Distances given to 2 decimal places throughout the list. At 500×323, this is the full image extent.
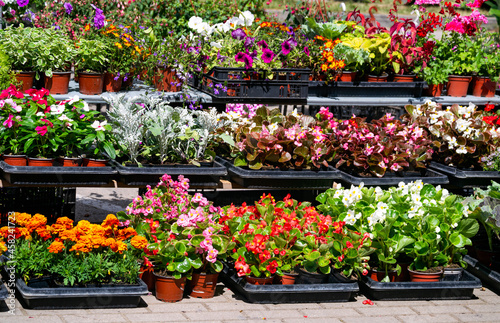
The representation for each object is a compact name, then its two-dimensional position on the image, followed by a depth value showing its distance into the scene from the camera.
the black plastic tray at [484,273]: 4.47
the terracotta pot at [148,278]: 4.02
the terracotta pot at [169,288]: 3.90
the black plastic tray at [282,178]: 4.55
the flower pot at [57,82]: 4.76
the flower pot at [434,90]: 5.92
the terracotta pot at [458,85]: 5.99
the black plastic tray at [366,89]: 5.68
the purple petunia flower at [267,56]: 5.06
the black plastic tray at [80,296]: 3.60
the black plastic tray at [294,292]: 3.93
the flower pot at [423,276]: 4.22
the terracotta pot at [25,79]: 4.66
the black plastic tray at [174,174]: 4.30
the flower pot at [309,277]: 4.06
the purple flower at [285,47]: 5.23
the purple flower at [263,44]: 5.10
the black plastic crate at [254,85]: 5.01
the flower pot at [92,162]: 4.28
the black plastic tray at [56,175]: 4.03
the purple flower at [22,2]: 5.54
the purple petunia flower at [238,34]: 5.14
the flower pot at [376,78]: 5.79
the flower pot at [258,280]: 3.96
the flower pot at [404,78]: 5.85
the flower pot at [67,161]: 4.20
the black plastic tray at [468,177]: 5.00
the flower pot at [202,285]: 3.99
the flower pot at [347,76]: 5.68
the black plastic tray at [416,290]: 4.14
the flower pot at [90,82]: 4.84
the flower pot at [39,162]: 4.13
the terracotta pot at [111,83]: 4.97
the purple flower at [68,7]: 5.64
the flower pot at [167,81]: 5.05
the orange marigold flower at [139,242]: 3.83
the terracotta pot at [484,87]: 6.13
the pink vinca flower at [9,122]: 4.04
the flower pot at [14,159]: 4.11
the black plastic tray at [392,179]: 4.73
